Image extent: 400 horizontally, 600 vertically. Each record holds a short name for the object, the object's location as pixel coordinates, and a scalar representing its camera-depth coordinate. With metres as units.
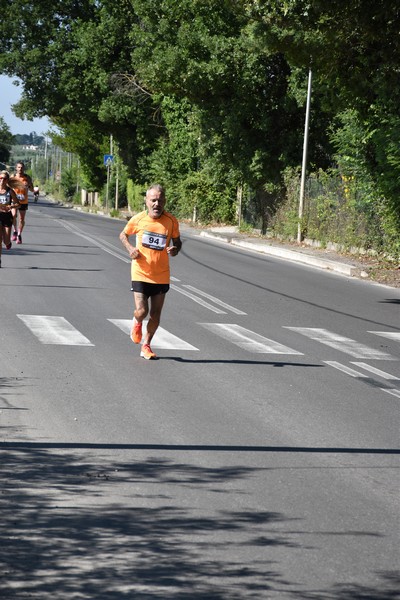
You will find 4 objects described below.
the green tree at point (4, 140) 170.50
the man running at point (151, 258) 12.01
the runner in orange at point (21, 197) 26.58
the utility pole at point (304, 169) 33.81
